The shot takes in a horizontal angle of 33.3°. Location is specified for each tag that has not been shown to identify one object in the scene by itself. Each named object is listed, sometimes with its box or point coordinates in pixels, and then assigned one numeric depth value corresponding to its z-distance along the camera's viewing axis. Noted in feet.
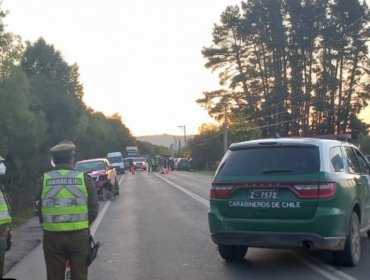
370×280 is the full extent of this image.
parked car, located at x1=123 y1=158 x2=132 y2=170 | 275.96
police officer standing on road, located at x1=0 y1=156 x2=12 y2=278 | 18.87
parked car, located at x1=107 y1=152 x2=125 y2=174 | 197.06
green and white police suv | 26.09
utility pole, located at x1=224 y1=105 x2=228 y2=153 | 213.56
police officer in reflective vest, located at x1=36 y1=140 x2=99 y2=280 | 17.61
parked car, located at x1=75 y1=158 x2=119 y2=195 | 75.61
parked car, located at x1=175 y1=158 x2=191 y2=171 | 245.04
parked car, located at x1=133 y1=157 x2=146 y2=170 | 256.93
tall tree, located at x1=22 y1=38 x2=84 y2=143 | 147.02
